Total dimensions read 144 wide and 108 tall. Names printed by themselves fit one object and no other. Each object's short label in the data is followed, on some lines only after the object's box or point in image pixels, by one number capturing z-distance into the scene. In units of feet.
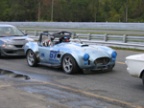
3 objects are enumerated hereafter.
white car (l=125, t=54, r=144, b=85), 29.64
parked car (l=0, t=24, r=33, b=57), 53.04
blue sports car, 37.36
